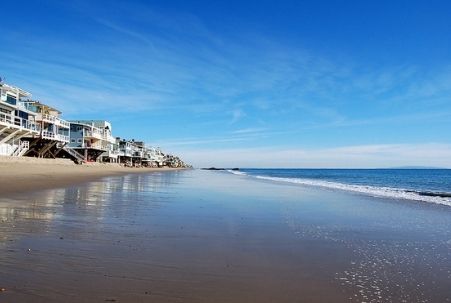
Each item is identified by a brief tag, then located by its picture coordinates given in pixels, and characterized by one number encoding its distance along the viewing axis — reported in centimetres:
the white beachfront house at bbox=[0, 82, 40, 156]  4437
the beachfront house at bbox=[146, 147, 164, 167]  15244
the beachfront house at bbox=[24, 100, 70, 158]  5531
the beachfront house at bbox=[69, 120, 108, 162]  7788
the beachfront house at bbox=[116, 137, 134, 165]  11356
